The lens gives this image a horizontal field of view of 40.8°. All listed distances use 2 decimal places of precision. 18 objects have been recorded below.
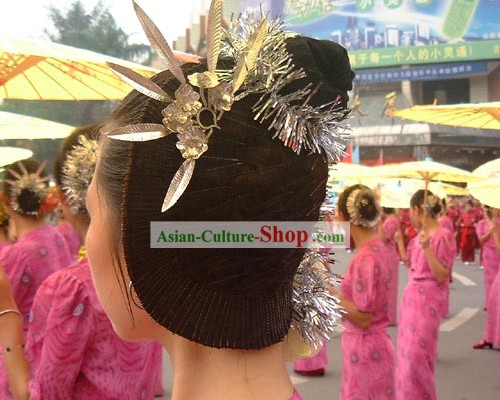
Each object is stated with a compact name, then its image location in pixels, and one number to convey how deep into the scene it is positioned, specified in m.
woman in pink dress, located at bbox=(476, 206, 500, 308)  8.77
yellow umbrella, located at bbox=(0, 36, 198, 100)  2.74
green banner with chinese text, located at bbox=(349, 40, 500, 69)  25.72
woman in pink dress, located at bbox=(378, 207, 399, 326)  8.42
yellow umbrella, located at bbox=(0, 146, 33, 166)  3.21
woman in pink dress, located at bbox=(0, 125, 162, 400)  2.31
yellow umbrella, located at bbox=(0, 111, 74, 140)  3.32
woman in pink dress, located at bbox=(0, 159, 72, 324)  3.63
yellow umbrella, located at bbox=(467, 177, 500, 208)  3.47
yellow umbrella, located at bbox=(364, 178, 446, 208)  9.76
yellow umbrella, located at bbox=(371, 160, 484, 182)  6.94
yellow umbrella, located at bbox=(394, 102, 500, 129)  4.98
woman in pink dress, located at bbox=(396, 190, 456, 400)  5.13
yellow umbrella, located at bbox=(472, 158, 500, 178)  3.96
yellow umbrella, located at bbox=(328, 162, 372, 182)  8.20
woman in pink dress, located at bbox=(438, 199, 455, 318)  9.92
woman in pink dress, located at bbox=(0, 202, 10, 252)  4.16
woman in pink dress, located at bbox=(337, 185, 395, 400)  4.18
